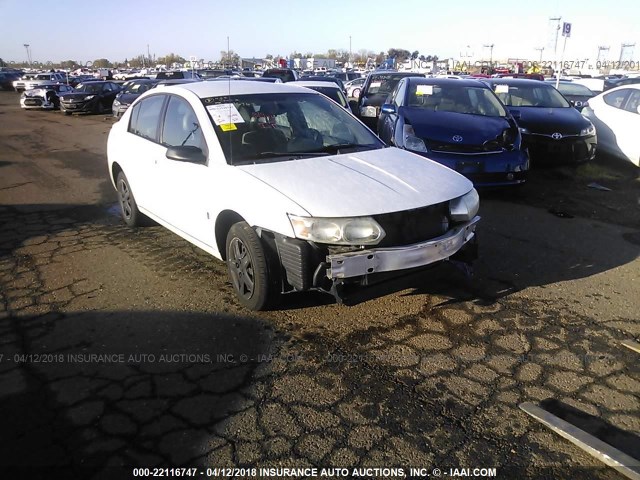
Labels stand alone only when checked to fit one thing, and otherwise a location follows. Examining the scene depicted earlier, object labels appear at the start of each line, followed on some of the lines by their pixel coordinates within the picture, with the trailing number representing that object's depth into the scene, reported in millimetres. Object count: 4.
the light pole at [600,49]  66750
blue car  6613
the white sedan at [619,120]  8938
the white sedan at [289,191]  3314
